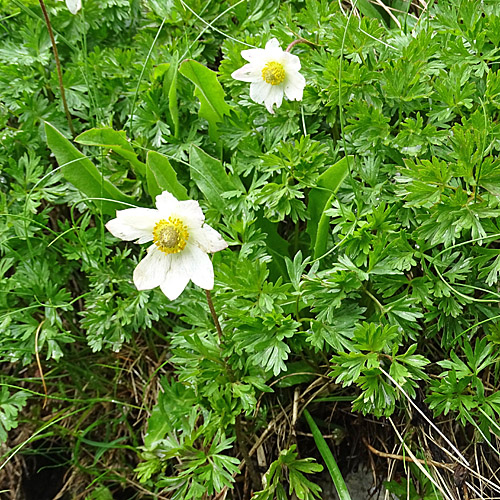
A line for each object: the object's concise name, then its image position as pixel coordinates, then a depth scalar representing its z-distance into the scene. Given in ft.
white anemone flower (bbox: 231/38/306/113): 0.91
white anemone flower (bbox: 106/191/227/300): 0.75
